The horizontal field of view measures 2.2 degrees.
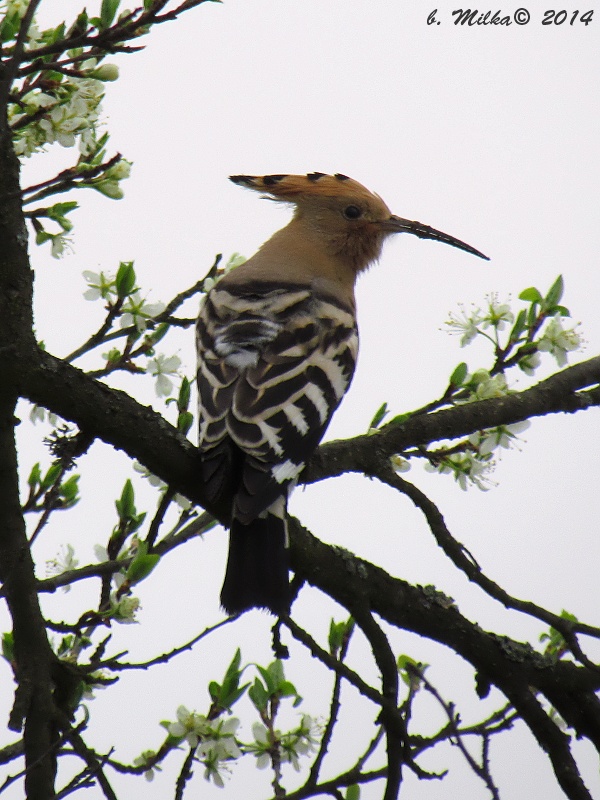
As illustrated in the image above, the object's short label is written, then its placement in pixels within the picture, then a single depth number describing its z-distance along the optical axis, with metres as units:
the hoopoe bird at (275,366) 7.19
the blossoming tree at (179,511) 7.06
